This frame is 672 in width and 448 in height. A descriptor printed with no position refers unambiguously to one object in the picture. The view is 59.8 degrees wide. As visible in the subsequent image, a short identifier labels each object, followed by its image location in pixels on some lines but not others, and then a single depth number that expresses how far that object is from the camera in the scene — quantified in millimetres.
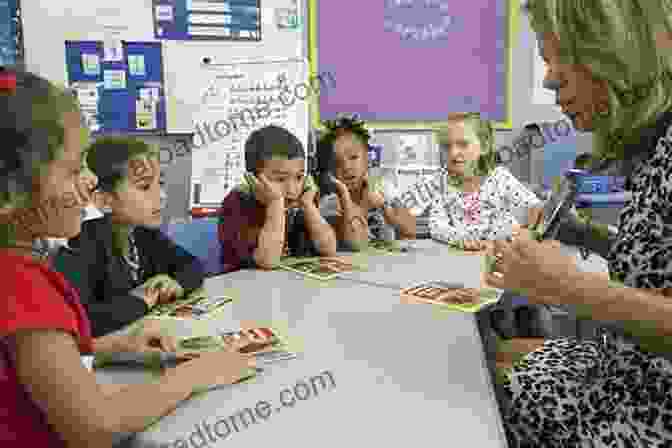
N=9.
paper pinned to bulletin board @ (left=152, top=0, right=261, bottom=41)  2727
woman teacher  839
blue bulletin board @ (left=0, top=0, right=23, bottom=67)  2541
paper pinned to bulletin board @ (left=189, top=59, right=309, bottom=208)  2814
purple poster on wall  2941
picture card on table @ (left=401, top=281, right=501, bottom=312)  1334
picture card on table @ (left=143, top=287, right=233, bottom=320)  1280
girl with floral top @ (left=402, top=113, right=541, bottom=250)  2361
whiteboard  2766
